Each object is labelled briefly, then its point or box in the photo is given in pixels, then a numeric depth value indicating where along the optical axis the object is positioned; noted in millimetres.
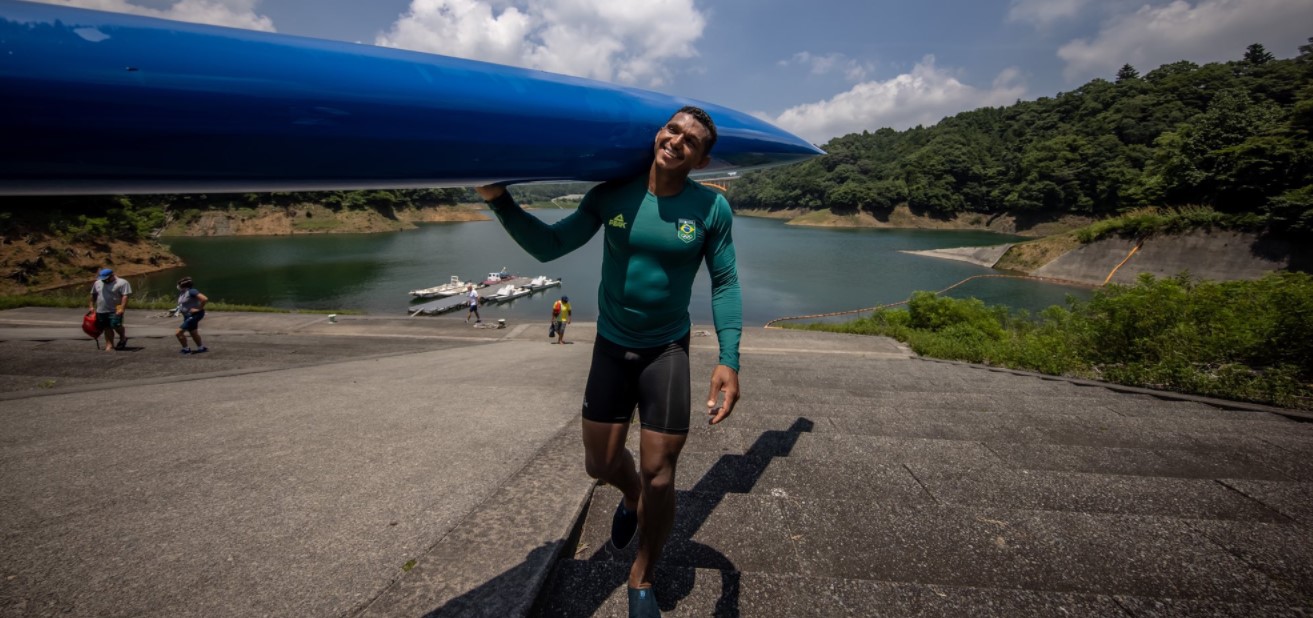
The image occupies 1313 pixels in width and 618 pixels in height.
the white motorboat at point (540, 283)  32906
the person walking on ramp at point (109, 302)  7797
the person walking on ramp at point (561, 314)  12016
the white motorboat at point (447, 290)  29750
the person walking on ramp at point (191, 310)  8062
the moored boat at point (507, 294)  29983
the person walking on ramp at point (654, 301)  1915
